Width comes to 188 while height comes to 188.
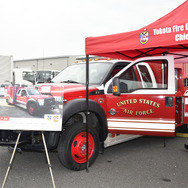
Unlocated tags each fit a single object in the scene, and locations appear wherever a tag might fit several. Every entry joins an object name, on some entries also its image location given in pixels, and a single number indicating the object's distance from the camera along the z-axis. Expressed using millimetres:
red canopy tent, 3533
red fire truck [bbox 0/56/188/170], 4297
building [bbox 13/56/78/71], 30600
